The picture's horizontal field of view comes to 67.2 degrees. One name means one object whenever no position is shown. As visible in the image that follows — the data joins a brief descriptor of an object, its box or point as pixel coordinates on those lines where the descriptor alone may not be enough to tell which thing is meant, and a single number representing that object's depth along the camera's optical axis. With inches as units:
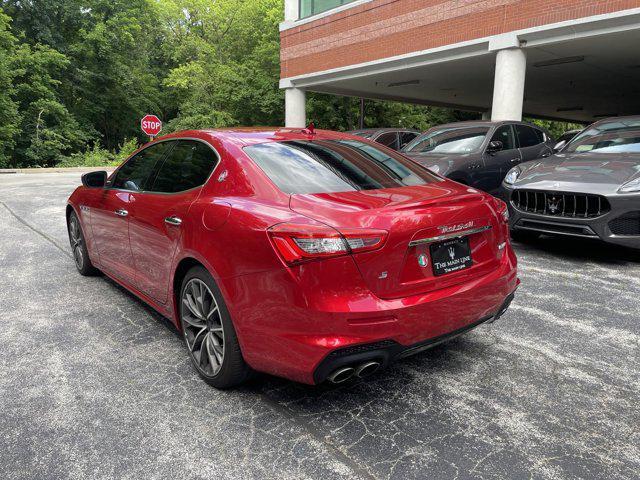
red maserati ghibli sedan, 89.7
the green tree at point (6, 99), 1087.8
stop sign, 751.2
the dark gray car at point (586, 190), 204.7
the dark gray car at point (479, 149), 302.4
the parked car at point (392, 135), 472.7
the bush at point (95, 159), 1174.3
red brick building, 468.4
